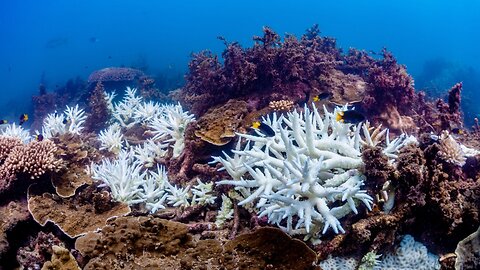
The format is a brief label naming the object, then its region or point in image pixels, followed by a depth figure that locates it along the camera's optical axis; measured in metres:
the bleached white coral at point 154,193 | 4.45
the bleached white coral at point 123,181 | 4.46
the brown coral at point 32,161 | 4.64
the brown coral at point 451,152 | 3.58
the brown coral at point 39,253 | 3.86
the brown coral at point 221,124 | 5.27
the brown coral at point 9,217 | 3.98
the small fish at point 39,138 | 5.31
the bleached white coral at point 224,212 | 4.03
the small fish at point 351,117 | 3.66
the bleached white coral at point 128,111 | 8.27
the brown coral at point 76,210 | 4.05
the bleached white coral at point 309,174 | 2.85
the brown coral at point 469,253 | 2.54
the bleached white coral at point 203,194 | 4.39
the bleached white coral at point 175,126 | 5.88
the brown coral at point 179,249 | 2.85
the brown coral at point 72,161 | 4.79
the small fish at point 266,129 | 4.16
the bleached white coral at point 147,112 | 7.49
